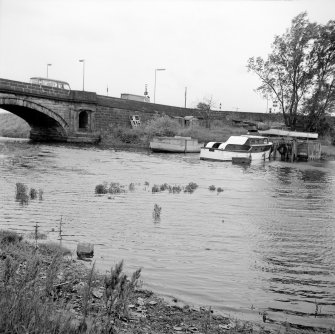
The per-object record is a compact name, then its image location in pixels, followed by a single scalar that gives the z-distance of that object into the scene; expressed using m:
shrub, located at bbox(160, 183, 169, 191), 18.61
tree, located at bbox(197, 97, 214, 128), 69.72
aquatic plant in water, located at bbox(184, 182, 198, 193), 18.50
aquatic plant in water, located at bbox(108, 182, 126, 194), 16.92
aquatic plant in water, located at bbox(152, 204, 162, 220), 12.49
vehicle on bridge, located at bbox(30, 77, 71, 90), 57.28
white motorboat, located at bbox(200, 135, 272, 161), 37.94
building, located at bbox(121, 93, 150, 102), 72.12
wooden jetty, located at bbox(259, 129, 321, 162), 47.22
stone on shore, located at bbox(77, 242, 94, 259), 8.04
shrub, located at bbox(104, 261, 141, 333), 3.71
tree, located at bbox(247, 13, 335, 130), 53.16
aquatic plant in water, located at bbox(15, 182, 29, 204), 13.54
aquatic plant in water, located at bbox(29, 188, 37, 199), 14.34
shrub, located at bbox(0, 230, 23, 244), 7.82
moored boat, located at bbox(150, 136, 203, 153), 48.12
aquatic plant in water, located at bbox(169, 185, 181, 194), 18.21
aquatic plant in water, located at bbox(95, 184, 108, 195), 16.48
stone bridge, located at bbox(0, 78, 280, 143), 48.66
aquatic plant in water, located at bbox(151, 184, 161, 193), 17.90
